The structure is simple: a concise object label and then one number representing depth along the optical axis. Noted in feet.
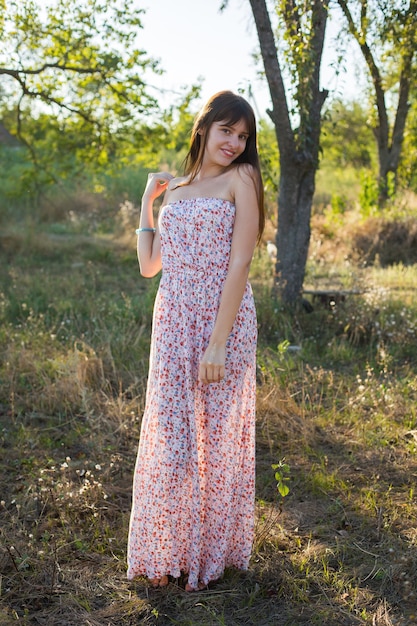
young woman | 8.98
